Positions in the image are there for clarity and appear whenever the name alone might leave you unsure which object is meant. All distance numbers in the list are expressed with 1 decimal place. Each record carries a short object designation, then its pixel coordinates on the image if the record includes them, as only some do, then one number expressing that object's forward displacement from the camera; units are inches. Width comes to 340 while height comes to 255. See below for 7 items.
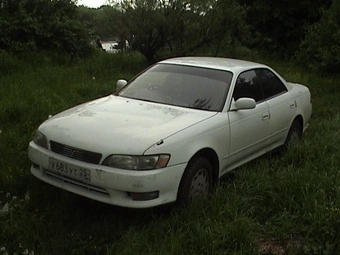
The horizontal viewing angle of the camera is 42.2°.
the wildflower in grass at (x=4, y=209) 148.5
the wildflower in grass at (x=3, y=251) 127.7
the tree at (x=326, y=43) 450.0
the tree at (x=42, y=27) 420.2
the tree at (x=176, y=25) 419.2
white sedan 141.7
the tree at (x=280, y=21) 599.5
